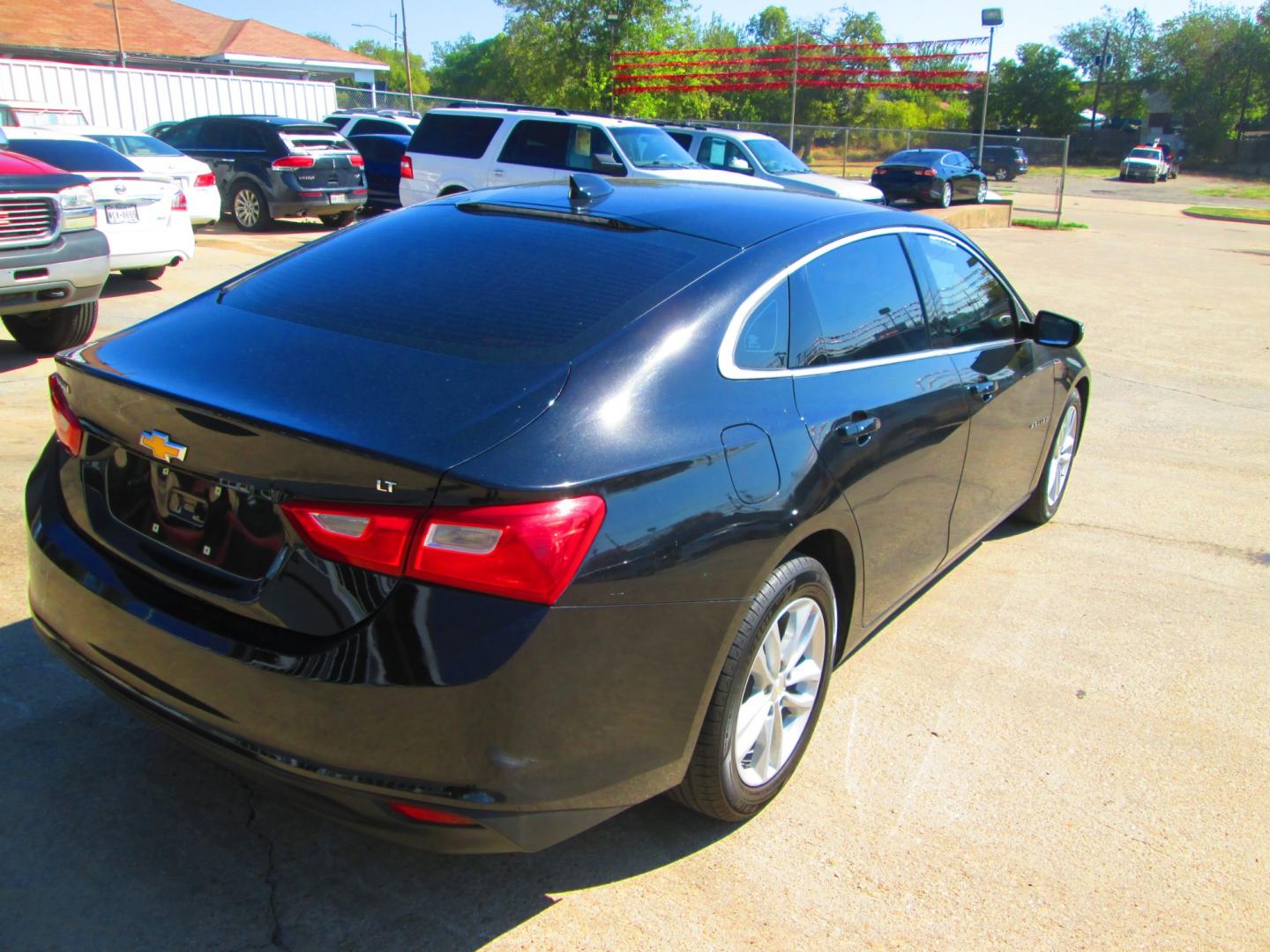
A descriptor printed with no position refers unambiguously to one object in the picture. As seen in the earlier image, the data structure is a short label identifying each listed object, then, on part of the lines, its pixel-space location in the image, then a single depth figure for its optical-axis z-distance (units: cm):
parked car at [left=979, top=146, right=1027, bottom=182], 3862
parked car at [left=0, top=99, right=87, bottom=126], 1296
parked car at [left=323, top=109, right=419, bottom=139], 2072
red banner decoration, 4912
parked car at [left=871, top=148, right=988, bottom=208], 2659
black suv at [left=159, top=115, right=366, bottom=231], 1566
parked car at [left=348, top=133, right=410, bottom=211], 1870
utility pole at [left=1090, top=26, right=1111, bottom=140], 6736
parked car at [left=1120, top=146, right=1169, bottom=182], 5281
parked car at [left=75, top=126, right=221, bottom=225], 1323
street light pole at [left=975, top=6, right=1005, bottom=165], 3109
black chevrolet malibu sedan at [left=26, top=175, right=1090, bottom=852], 224
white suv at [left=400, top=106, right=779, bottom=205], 1490
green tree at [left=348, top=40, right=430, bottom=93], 11044
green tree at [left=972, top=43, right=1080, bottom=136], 6944
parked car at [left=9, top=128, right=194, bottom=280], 962
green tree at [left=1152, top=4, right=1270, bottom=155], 7025
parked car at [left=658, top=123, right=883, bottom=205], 1867
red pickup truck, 684
